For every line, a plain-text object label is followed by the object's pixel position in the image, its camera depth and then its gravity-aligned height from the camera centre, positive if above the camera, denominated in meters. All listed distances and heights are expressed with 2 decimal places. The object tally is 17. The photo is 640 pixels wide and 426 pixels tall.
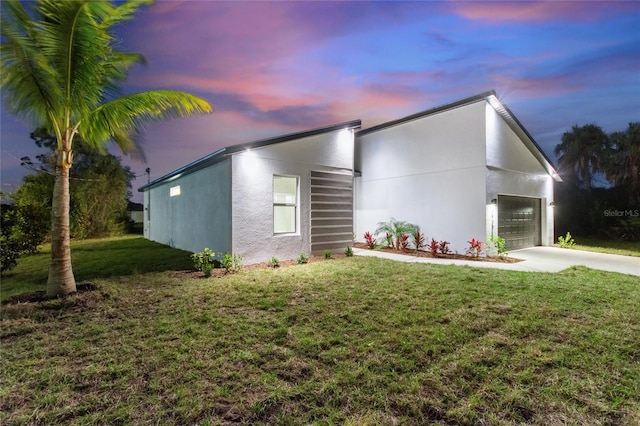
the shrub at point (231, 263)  7.34 -1.30
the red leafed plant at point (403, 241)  11.25 -1.07
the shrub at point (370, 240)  12.24 -1.15
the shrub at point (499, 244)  9.68 -1.01
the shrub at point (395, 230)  11.38 -0.67
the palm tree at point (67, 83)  4.61 +2.33
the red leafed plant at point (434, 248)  10.09 -1.20
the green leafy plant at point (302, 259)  8.62 -1.38
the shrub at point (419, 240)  11.08 -1.01
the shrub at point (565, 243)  12.53 -1.28
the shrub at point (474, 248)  9.54 -1.14
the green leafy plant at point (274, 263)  8.09 -1.41
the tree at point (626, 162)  15.99 +3.07
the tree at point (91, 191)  14.85 +1.26
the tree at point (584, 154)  17.98 +3.94
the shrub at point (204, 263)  6.93 -1.25
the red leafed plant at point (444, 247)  10.13 -1.20
